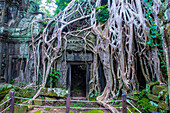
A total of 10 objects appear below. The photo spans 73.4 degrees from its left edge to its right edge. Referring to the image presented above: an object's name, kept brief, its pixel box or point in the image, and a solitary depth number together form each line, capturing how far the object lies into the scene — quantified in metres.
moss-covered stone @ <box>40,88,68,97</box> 3.82
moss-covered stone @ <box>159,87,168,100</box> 2.40
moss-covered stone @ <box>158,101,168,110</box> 2.28
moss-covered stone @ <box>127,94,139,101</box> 3.14
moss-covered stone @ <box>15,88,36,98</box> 3.71
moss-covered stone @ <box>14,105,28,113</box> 2.99
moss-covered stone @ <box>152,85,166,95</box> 2.67
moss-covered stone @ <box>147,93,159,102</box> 2.63
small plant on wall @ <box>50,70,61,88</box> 4.44
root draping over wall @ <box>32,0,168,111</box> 3.61
